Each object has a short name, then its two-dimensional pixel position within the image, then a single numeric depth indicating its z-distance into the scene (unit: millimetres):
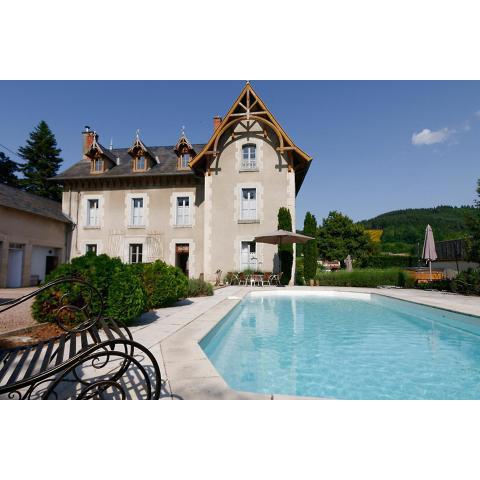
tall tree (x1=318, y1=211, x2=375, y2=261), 31344
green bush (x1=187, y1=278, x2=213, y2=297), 9469
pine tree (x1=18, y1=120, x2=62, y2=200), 29828
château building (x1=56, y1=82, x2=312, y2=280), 15094
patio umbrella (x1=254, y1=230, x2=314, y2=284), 12234
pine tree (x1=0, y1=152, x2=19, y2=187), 29281
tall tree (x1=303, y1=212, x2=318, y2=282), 14422
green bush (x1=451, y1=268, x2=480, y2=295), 10320
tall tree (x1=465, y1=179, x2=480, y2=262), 10508
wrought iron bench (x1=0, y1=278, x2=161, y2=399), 1698
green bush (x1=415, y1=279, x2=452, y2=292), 11836
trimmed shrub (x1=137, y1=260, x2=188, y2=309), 6625
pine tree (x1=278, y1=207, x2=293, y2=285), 14141
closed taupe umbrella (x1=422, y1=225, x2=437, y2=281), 12180
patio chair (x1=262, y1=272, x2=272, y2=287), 14027
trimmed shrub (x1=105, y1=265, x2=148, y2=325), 4521
